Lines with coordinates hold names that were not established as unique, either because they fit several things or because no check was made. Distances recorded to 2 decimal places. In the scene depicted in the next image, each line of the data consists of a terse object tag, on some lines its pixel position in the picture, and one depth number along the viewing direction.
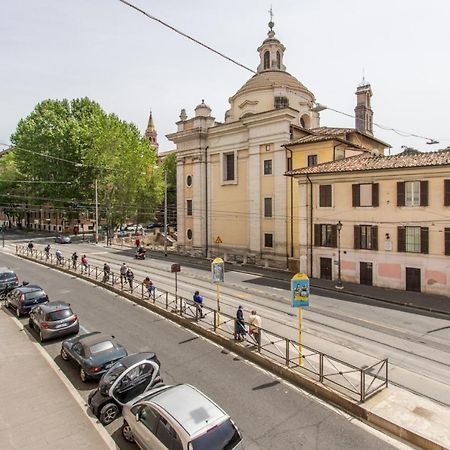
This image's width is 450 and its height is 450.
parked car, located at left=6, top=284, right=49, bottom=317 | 19.55
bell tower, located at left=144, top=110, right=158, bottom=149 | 117.85
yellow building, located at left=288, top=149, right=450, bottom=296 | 24.41
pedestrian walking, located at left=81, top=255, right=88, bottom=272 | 30.80
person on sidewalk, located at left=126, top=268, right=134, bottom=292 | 23.74
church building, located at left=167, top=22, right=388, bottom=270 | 35.97
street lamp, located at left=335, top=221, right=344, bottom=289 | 27.09
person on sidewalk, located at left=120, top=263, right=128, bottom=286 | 25.01
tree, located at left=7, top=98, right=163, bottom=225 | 55.88
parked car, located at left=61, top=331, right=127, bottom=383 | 12.03
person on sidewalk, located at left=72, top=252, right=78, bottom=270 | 32.62
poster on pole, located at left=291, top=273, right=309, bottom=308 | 12.58
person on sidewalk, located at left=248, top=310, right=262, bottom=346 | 14.24
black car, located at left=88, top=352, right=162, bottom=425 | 10.02
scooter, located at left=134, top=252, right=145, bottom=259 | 40.34
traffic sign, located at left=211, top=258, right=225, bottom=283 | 17.03
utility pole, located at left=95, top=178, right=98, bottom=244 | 53.31
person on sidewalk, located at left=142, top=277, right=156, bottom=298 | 21.85
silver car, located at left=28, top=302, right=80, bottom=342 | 15.71
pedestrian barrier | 10.98
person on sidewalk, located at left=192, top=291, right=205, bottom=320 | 17.94
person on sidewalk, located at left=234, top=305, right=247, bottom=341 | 14.91
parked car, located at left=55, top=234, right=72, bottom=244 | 53.77
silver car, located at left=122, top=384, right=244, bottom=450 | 7.41
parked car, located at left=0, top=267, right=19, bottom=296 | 24.23
